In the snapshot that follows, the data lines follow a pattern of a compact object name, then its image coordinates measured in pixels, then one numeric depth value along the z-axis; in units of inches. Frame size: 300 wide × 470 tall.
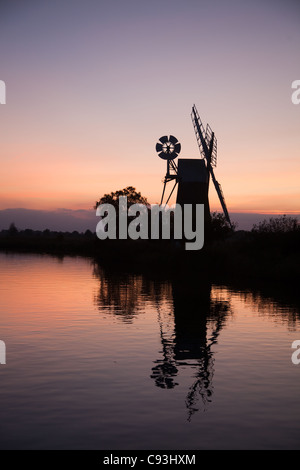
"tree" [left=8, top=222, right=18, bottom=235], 7119.1
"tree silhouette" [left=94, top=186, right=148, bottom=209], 3533.2
